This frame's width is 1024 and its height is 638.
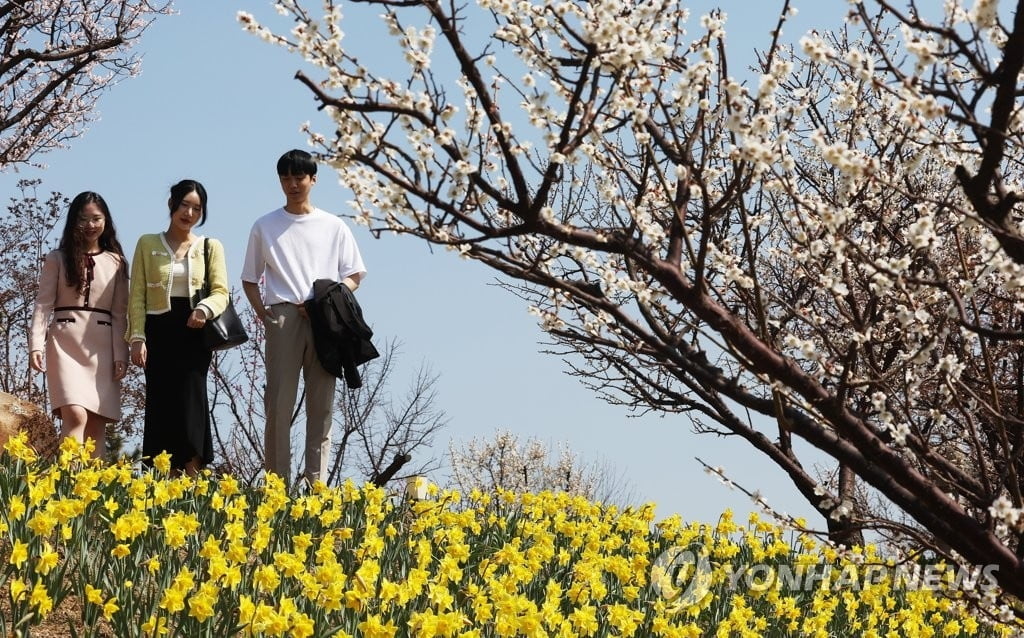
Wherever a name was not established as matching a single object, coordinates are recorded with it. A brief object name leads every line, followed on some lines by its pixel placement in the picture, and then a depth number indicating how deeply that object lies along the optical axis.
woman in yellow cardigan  13.91
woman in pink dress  13.91
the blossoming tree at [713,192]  5.94
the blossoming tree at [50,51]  23.48
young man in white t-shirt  13.85
